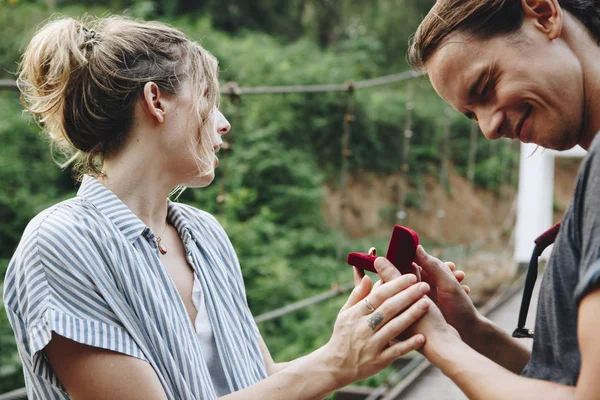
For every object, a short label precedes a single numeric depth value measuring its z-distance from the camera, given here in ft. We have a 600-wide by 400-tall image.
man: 2.44
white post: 29.78
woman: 3.36
